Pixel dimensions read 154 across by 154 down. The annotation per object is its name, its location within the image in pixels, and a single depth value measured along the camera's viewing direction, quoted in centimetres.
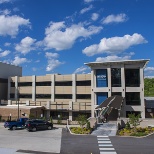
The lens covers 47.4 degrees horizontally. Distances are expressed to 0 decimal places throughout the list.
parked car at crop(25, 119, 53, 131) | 2595
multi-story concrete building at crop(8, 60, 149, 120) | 3427
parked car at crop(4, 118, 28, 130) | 2743
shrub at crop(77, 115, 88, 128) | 2561
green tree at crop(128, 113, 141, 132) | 2387
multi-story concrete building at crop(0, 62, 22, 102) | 4591
